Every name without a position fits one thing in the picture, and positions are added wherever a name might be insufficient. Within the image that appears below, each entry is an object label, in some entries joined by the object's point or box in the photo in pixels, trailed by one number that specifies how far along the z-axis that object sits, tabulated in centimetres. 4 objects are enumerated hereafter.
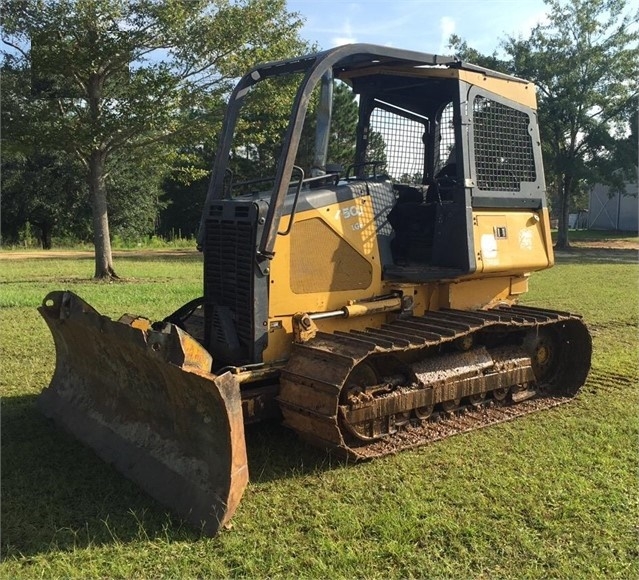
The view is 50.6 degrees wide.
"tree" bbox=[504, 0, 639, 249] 2881
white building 4181
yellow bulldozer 453
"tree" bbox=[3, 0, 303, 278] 1391
